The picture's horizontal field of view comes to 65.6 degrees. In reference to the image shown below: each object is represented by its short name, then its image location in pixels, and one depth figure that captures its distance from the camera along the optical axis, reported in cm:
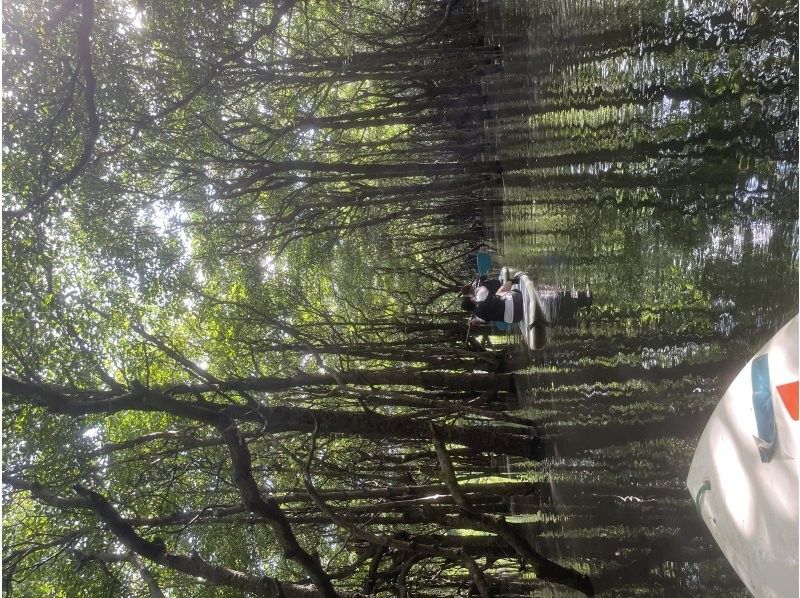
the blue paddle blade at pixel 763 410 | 197
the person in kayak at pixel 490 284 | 808
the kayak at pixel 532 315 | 634
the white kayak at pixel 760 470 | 191
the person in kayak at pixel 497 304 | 726
